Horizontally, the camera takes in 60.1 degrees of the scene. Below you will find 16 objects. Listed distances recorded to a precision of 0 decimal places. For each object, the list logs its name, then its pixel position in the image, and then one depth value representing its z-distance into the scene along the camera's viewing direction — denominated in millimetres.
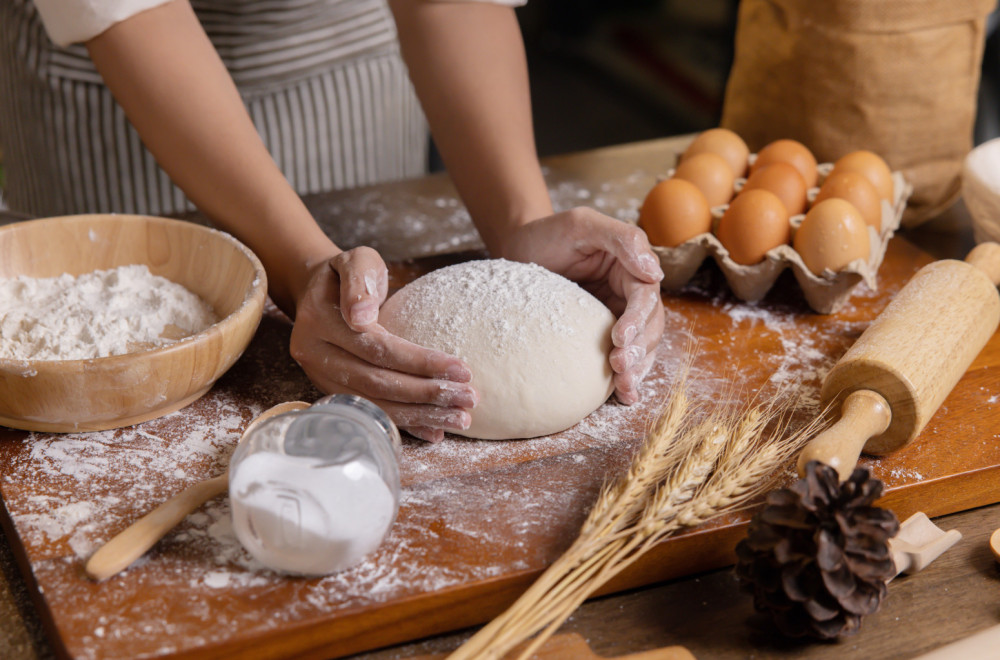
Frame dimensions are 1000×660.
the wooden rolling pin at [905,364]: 1018
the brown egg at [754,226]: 1446
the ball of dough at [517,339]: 1126
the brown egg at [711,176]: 1582
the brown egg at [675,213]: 1477
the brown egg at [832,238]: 1413
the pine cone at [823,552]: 827
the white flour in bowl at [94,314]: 1120
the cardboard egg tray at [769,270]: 1420
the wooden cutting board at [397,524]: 871
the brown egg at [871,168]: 1605
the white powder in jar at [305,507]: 842
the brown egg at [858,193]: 1518
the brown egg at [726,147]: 1691
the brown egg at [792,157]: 1645
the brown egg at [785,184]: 1540
